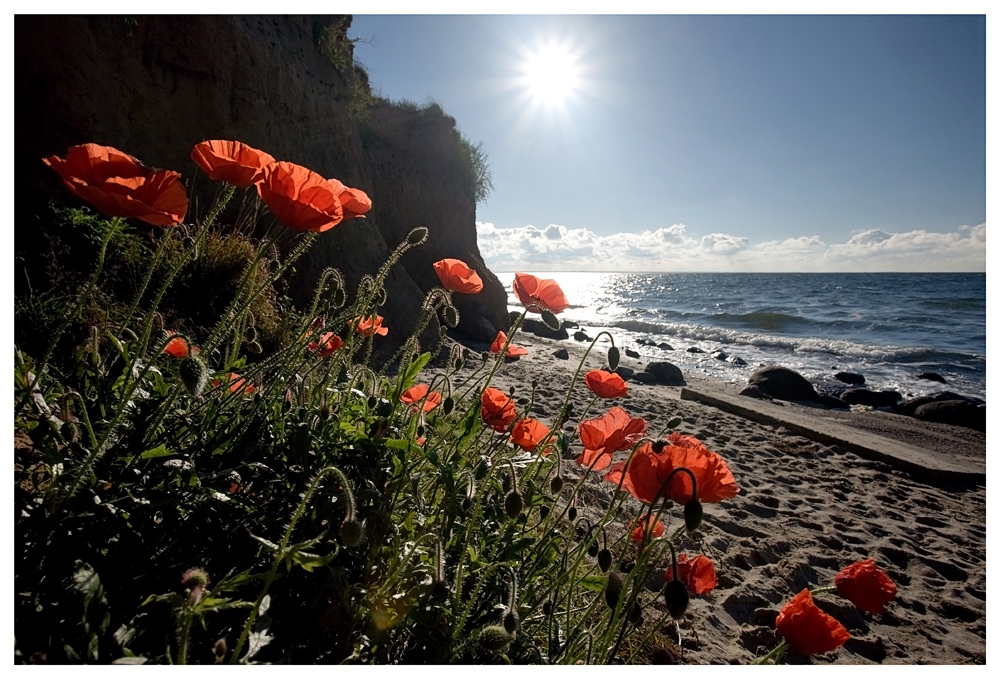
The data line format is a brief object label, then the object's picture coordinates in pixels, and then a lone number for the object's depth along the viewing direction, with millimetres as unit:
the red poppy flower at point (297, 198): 488
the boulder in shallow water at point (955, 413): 6730
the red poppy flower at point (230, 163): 485
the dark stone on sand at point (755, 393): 7468
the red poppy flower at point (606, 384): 708
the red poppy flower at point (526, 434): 675
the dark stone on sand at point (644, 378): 7361
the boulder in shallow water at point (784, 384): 7864
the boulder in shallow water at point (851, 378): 9230
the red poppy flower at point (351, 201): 552
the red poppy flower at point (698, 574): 671
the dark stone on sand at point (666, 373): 7498
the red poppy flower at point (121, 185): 432
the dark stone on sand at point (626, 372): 6805
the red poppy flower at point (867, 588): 582
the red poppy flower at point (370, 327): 700
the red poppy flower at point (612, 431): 623
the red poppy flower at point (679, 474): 488
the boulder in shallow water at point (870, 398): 7997
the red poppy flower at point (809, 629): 531
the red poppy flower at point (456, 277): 688
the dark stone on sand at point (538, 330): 12518
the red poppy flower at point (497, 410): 680
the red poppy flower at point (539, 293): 716
